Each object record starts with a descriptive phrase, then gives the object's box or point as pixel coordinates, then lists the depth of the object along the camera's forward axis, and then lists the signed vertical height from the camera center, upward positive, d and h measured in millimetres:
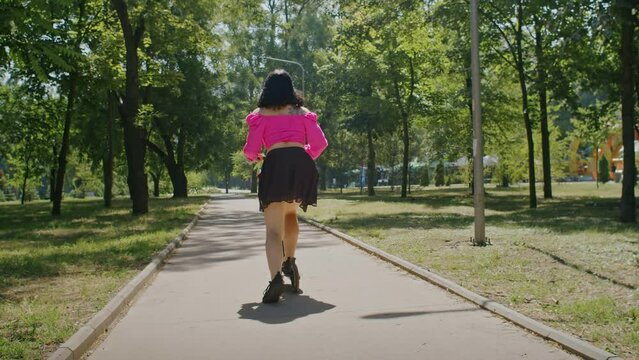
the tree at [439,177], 60688 +296
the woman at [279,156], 6137 +259
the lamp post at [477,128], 10883 +868
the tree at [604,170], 62250 +670
